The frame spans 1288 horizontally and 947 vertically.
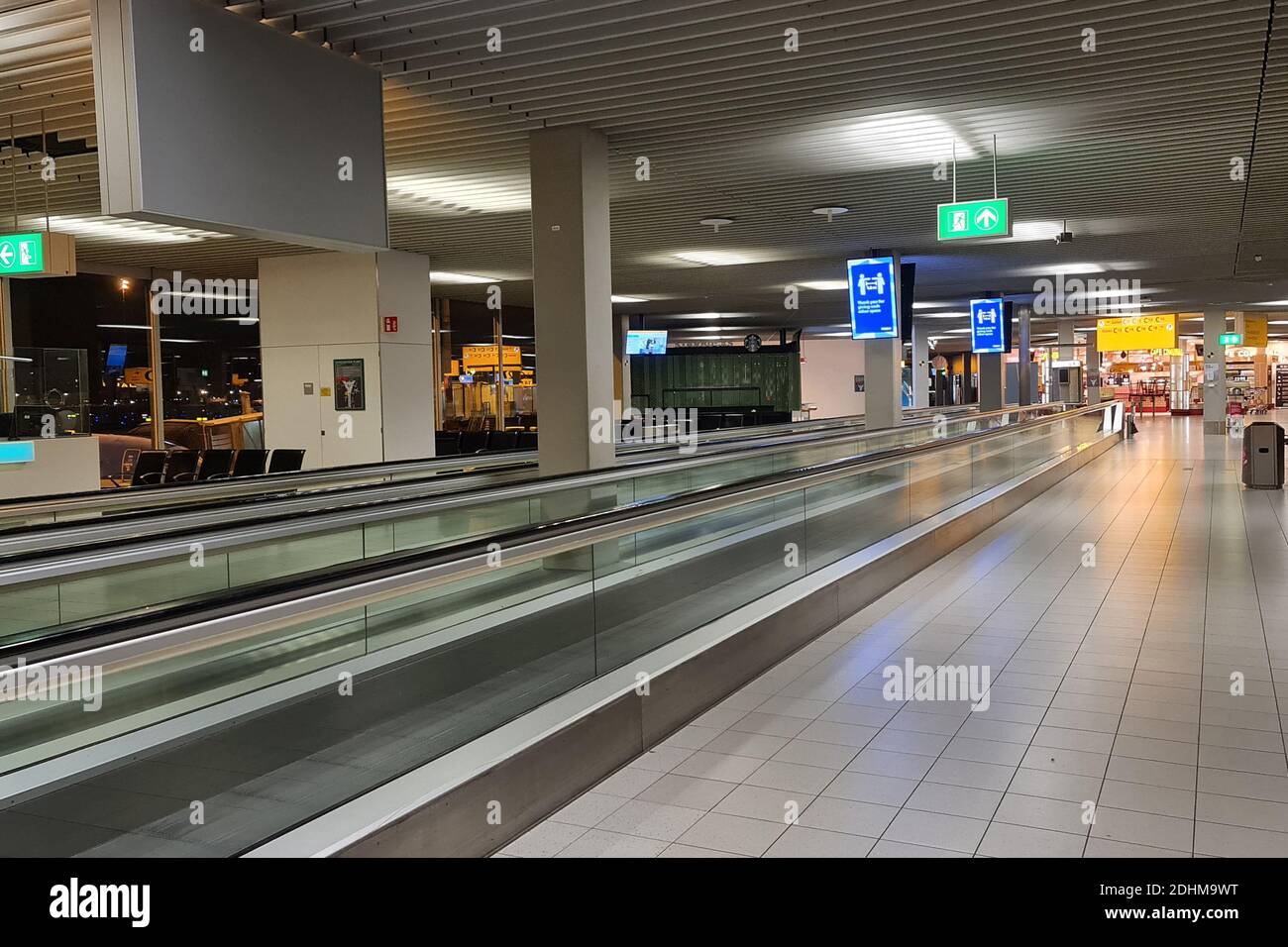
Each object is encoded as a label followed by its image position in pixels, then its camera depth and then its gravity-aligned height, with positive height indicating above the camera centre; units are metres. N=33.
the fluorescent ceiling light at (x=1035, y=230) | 13.52 +2.10
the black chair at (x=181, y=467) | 11.09 -0.50
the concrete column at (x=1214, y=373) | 29.59 +0.43
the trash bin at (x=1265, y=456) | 14.43 -0.90
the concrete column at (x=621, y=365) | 27.02 +1.04
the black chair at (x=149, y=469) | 11.19 -0.52
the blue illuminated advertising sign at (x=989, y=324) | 22.02 +1.45
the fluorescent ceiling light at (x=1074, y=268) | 18.69 +2.18
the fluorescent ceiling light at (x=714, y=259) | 15.89 +2.18
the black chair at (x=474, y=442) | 14.29 -0.42
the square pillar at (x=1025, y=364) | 26.10 +0.77
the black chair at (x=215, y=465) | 10.95 -0.48
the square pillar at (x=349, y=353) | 14.25 +0.81
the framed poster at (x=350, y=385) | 14.33 +0.37
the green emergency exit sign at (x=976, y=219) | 9.46 +1.55
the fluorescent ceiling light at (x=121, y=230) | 11.90 +2.17
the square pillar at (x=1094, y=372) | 33.44 +0.64
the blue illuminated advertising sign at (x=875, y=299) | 15.20 +1.40
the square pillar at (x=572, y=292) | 8.45 +0.92
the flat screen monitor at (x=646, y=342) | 27.45 +1.63
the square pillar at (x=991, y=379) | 25.95 +0.39
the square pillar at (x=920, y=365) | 32.88 +1.02
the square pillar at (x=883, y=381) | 16.25 +0.25
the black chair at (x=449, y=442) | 15.31 -0.44
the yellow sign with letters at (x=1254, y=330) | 34.44 +1.83
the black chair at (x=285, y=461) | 11.65 -0.49
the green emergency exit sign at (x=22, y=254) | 9.27 +1.45
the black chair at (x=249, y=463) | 11.22 -0.48
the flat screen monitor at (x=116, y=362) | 16.08 +0.86
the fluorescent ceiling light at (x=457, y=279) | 17.61 +2.17
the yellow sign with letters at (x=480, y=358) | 22.70 +1.09
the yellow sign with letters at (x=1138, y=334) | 27.92 +1.48
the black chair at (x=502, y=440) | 14.05 -0.40
